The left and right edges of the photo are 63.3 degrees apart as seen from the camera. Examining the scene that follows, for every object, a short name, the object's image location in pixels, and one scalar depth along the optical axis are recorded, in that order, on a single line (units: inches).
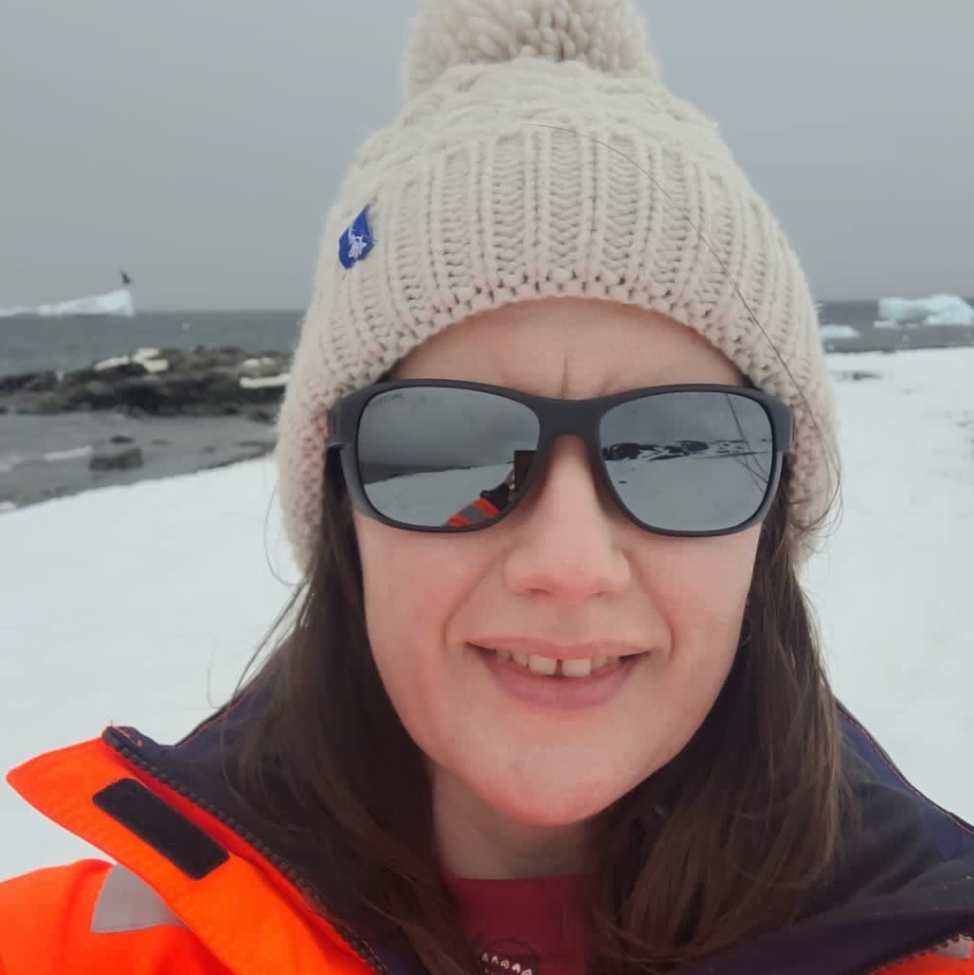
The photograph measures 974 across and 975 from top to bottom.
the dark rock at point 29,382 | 814.5
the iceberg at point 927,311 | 1695.4
